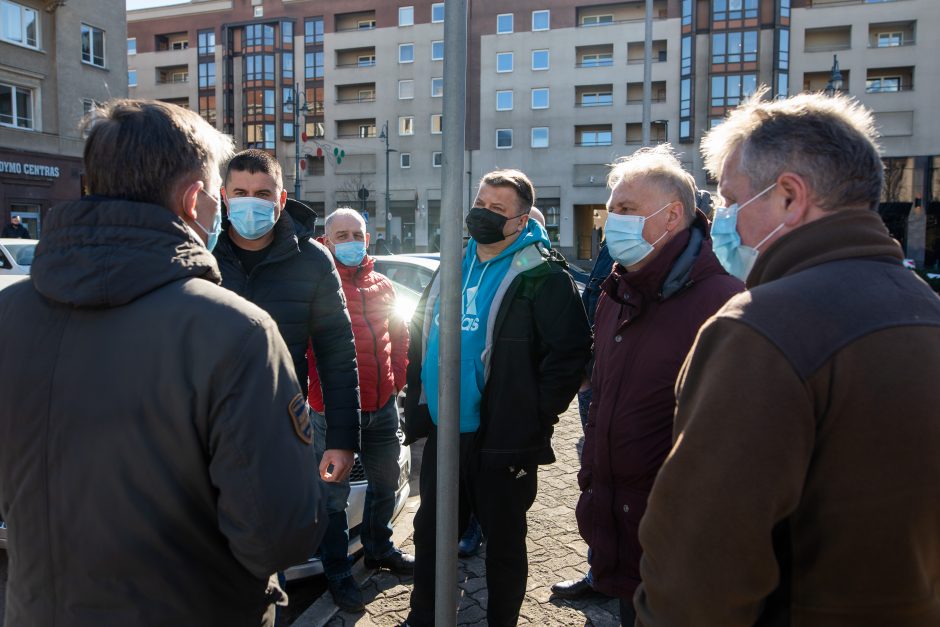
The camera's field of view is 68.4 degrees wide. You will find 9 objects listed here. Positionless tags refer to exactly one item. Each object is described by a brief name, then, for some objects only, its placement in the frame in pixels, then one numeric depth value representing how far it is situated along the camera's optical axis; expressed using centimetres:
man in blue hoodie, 303
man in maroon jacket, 248
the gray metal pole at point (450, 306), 202
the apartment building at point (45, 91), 2741
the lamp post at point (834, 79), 1861
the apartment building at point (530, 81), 4275
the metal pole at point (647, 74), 1573
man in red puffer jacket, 407
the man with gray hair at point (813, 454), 128
